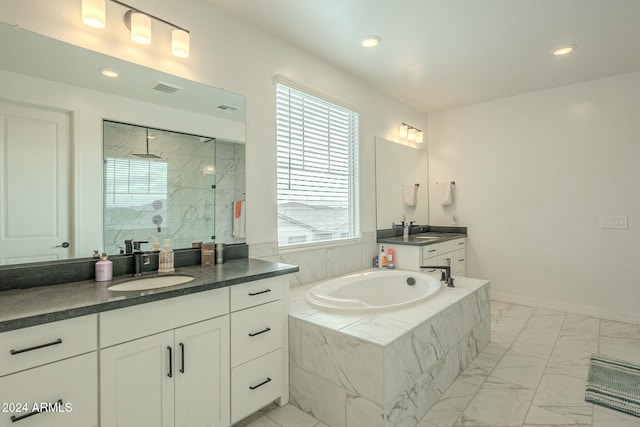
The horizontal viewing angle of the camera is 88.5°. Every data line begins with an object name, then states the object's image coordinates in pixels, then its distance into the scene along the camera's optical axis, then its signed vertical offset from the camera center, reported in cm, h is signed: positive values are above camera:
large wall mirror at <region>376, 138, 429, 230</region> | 374 +39
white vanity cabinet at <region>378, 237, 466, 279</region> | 337 -44
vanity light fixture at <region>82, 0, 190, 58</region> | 157 +101
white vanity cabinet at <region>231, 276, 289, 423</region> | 171 -71
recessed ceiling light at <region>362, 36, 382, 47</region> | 261 +142
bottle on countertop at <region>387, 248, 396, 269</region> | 354 -46
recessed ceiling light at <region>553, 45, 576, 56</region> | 279 +142
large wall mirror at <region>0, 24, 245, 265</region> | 148 +35
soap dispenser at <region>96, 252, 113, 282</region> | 164 -26
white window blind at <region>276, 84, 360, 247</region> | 271 +43
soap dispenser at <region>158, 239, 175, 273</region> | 190 -25
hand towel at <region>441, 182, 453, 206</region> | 441 +28
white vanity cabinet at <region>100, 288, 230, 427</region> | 129 -63
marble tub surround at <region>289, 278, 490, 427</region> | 162 -81
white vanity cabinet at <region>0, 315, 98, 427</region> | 106 -54
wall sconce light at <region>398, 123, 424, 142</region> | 407 +105
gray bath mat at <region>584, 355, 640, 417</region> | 197 -113
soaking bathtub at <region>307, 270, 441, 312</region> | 265 -61
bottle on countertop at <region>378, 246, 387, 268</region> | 354 -49
